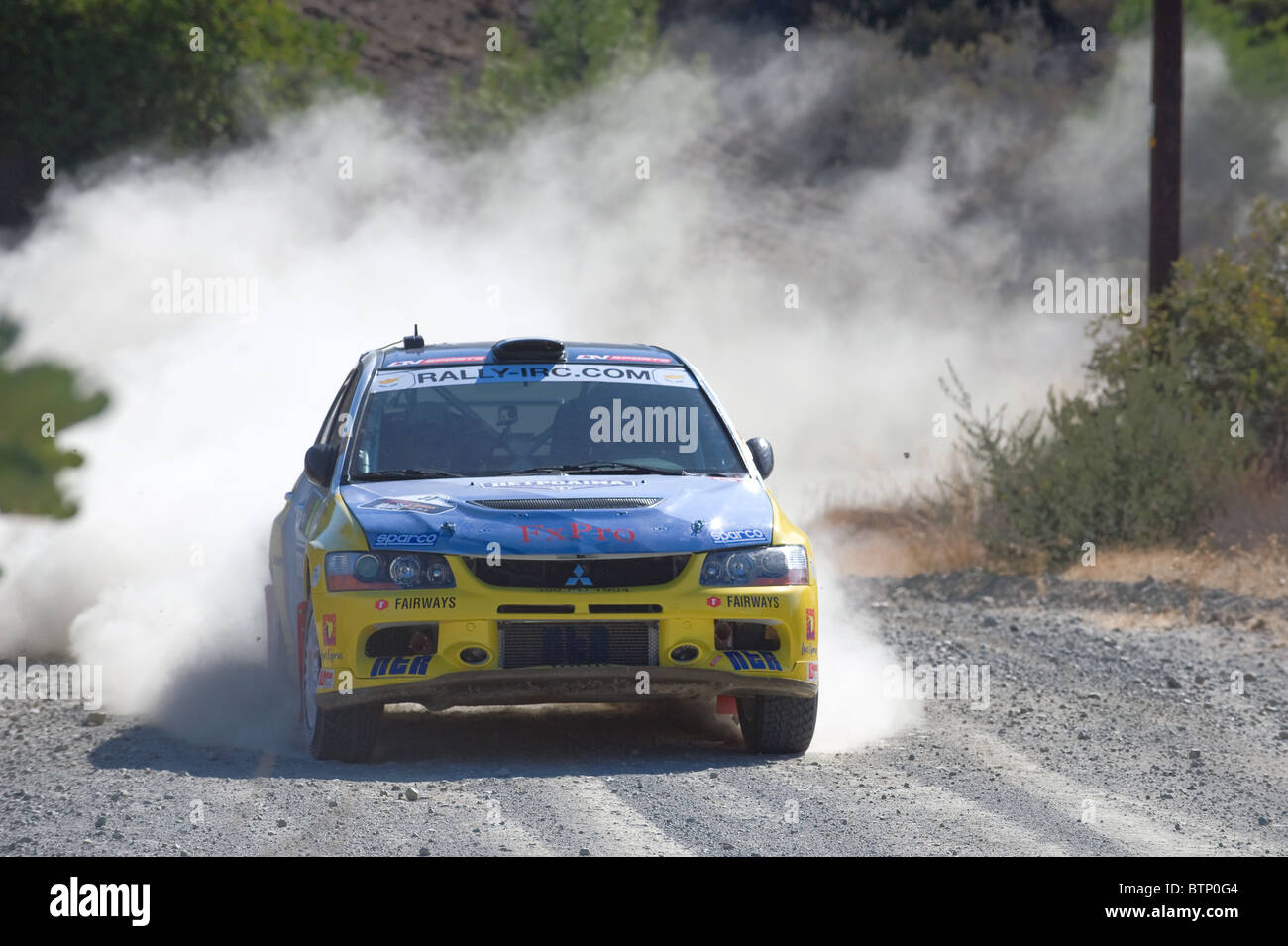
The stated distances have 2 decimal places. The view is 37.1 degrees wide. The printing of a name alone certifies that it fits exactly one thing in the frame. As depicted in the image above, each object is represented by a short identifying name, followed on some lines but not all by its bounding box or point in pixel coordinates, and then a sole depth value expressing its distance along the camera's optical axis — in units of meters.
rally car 7.22
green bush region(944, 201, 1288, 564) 15.83
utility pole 16.62
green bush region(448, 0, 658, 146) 36.50
